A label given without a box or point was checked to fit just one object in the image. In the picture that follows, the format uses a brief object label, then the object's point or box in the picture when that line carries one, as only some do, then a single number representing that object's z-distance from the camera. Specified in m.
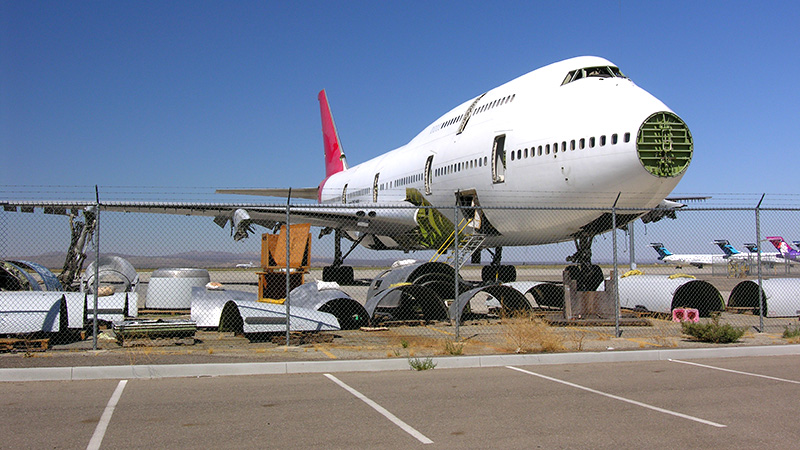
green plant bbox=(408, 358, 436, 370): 8.58
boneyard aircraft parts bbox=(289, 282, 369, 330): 12.05
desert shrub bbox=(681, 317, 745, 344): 10.65
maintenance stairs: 16.80
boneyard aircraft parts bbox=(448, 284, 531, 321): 13.43
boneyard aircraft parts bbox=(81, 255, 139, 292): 17.98
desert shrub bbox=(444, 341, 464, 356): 9.41
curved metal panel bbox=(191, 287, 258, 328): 11.55
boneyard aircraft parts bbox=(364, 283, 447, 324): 13.02
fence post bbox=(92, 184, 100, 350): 9.09
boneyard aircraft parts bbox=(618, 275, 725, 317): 15.09
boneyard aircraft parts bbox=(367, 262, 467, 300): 13.91
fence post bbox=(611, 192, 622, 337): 10.87
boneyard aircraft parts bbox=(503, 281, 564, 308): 15.93
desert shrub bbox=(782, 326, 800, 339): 11.27
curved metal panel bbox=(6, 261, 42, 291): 13.01
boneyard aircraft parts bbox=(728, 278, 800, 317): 14.47
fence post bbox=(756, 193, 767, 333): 11.51
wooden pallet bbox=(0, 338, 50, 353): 9.12
